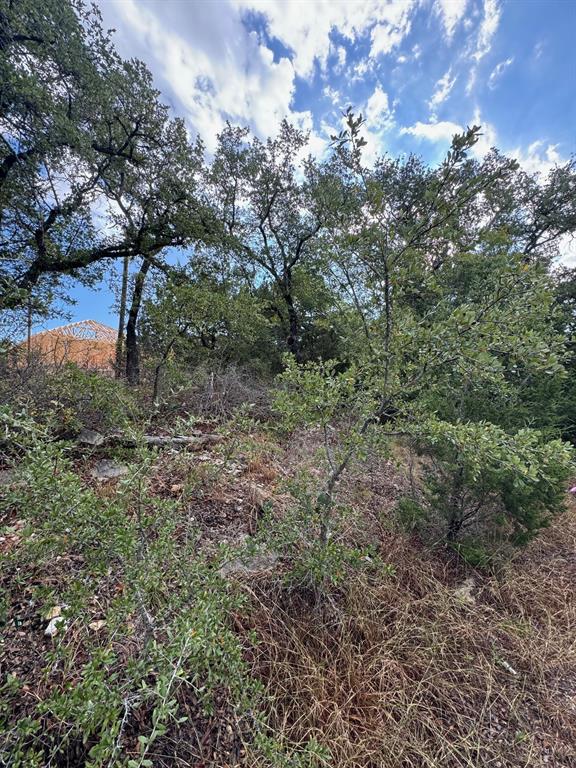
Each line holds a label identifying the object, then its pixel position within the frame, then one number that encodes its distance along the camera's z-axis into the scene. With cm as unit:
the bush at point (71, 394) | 303
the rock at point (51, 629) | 145
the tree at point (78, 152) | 407
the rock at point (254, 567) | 185
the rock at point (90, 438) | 308
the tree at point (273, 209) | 758
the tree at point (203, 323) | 444
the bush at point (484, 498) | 229
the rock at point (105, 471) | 271
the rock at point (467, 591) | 200
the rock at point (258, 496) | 261
